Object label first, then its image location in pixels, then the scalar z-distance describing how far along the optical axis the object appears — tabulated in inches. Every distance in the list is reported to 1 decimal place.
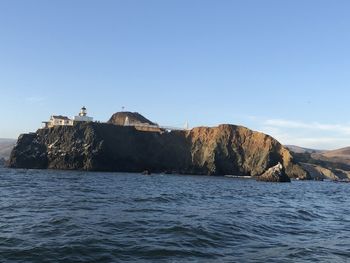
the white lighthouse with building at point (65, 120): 5519.2
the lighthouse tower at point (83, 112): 5861.2
